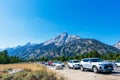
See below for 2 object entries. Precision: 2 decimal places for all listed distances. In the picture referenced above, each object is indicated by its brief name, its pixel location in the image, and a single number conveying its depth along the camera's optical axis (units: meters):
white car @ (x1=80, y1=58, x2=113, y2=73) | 9.55
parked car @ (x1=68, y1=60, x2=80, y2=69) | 14.66
